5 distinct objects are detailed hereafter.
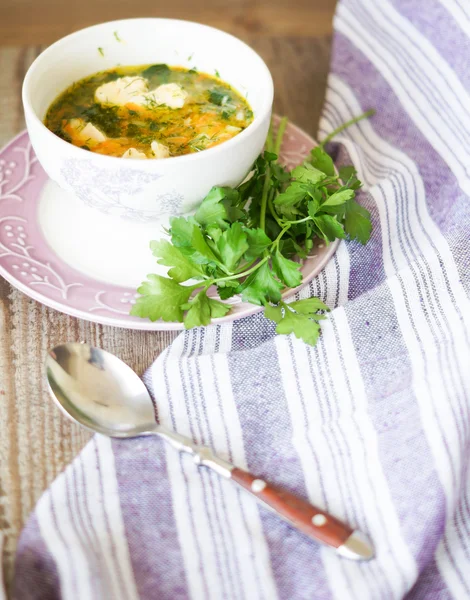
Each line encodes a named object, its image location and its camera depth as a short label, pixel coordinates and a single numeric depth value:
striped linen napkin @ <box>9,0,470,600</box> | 0.81
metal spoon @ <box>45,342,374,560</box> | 0.82
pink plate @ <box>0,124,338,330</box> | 1.05
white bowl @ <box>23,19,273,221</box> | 1.04
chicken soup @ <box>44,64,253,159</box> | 1.17
